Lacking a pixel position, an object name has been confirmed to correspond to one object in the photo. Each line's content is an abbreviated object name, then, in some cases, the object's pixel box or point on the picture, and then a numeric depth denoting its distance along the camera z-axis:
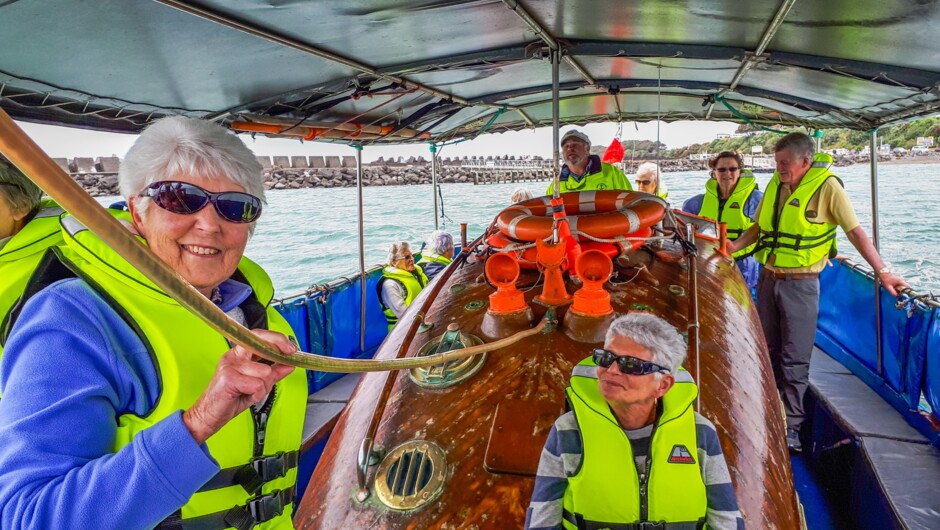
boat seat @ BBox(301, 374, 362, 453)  3.99
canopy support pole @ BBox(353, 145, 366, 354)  5.53
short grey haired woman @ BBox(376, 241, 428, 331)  4.81
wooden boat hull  1.65
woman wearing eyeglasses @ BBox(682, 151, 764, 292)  5.19
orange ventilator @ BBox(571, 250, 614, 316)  2.15
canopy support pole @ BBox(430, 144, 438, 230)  6.55
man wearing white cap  4.50
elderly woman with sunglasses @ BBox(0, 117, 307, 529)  0.78
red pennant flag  5.84
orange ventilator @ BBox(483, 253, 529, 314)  2.28
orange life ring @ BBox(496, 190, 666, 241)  2.67
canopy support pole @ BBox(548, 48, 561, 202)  2.97
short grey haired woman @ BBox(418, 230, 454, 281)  5.71
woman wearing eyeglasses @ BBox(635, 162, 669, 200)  5.75
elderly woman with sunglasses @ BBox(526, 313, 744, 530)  1.50
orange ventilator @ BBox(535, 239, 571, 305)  2.31
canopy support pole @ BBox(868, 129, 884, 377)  4.14
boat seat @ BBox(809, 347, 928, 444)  3.46
